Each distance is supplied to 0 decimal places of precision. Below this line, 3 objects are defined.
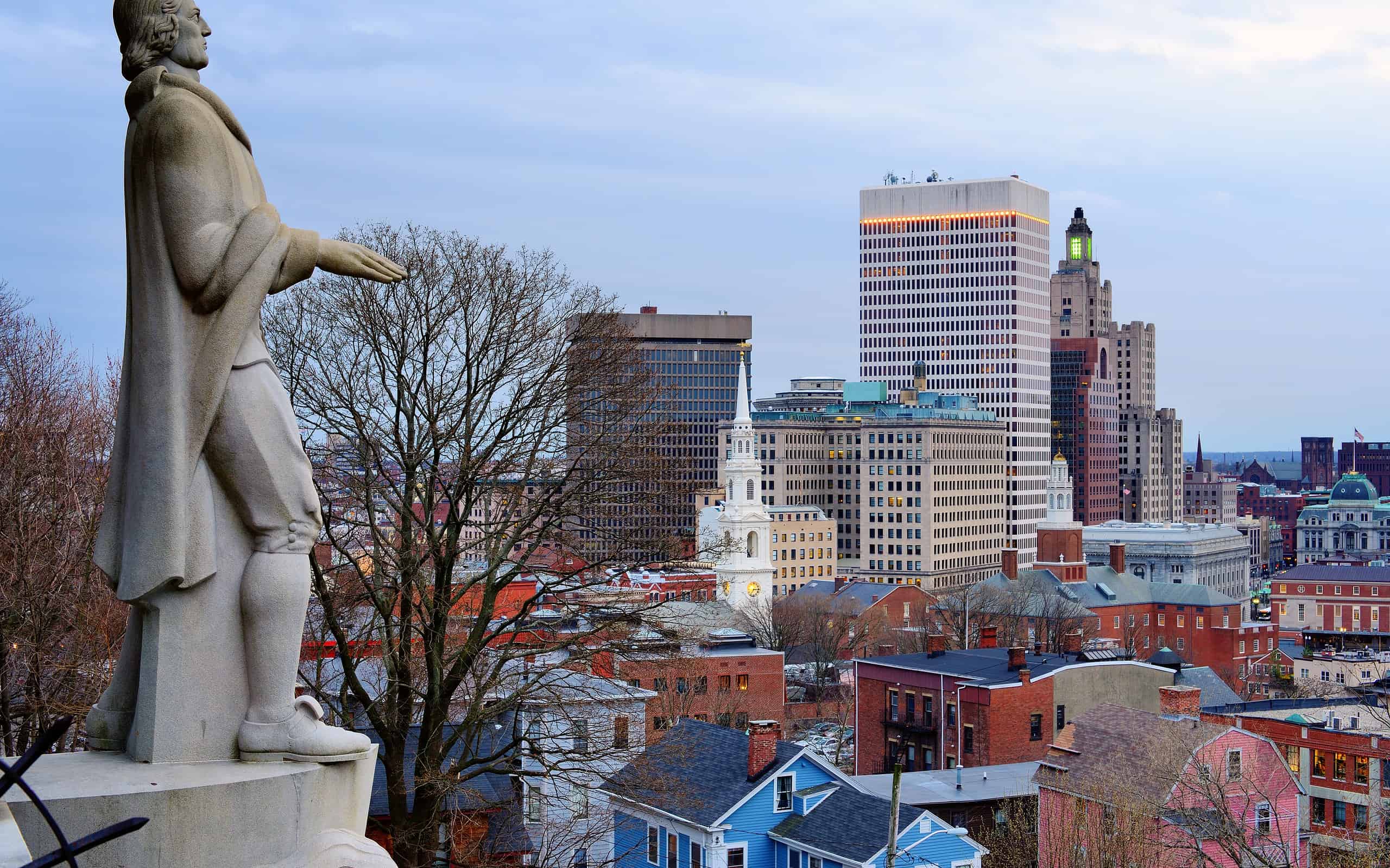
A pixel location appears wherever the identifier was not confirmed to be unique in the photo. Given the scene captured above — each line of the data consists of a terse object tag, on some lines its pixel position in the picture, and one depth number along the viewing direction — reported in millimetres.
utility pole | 27177
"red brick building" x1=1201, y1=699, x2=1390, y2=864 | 56594
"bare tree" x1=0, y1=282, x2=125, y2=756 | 22828
